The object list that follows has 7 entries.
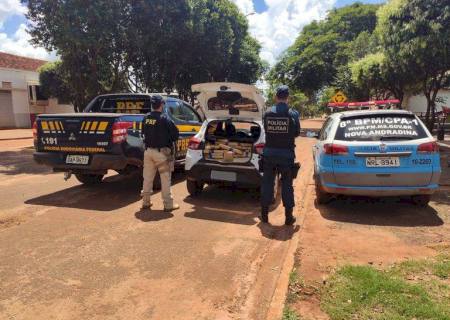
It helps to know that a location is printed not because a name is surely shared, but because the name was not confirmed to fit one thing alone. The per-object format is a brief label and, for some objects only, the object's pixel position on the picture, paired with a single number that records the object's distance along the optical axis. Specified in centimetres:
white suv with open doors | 720
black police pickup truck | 731
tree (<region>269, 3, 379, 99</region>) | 3064
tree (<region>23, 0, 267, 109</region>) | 1612
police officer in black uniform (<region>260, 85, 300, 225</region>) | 598
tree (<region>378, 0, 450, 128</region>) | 1040
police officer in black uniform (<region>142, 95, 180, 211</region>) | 671
